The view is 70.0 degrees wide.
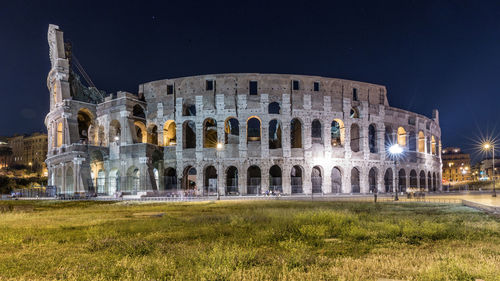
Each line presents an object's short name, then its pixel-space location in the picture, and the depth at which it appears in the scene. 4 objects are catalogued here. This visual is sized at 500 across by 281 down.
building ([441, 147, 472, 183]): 124.68
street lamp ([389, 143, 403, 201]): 32.16
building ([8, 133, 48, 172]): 117.00
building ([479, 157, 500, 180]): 105.75
